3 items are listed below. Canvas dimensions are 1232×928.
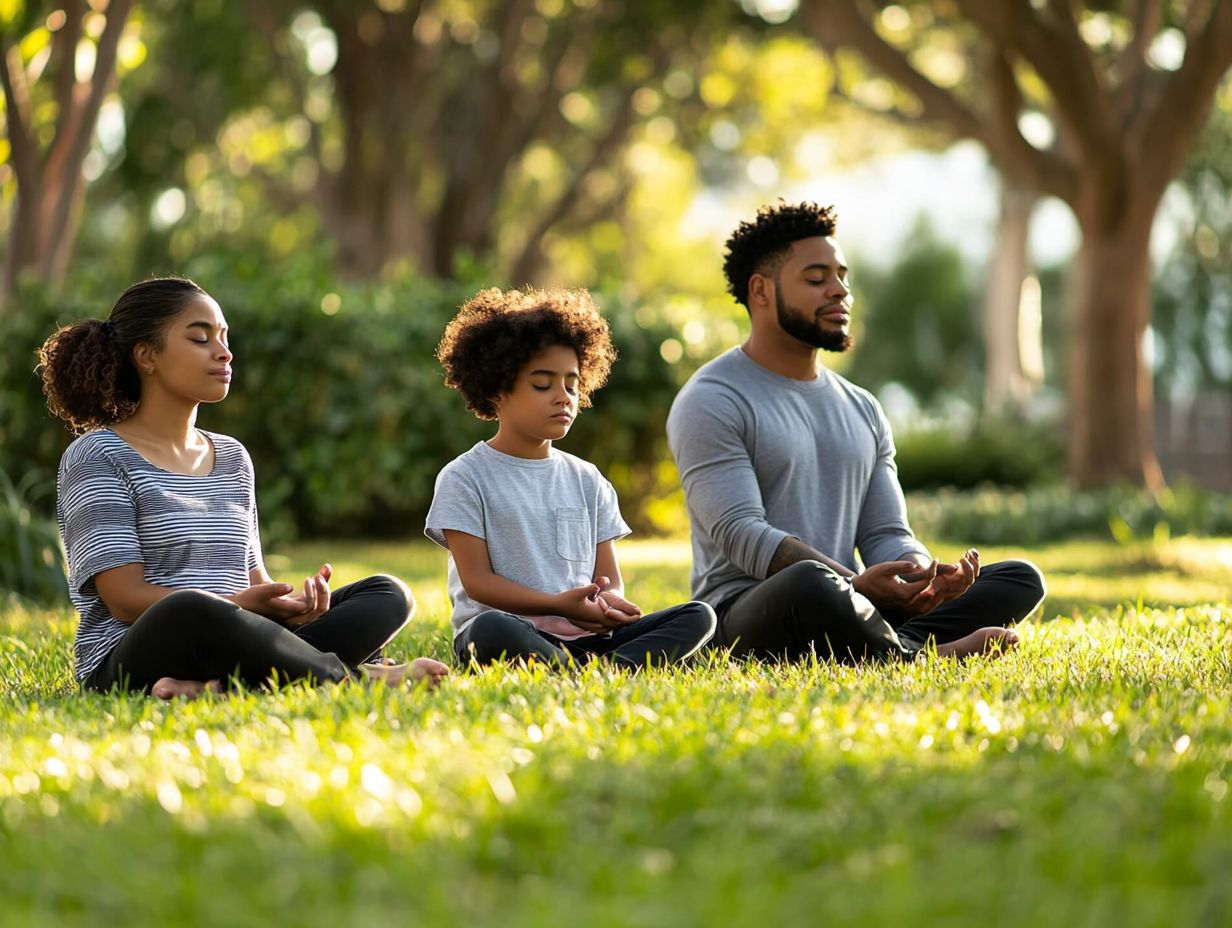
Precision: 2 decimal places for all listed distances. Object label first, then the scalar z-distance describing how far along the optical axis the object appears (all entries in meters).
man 5.80
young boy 5.44
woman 4.94
